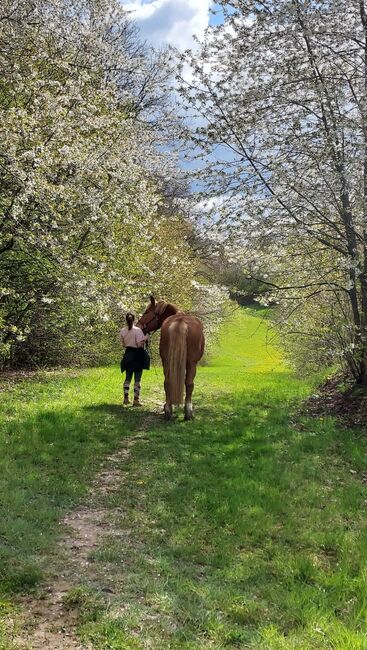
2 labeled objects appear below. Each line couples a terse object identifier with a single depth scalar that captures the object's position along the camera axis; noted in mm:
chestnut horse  9828
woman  11670
